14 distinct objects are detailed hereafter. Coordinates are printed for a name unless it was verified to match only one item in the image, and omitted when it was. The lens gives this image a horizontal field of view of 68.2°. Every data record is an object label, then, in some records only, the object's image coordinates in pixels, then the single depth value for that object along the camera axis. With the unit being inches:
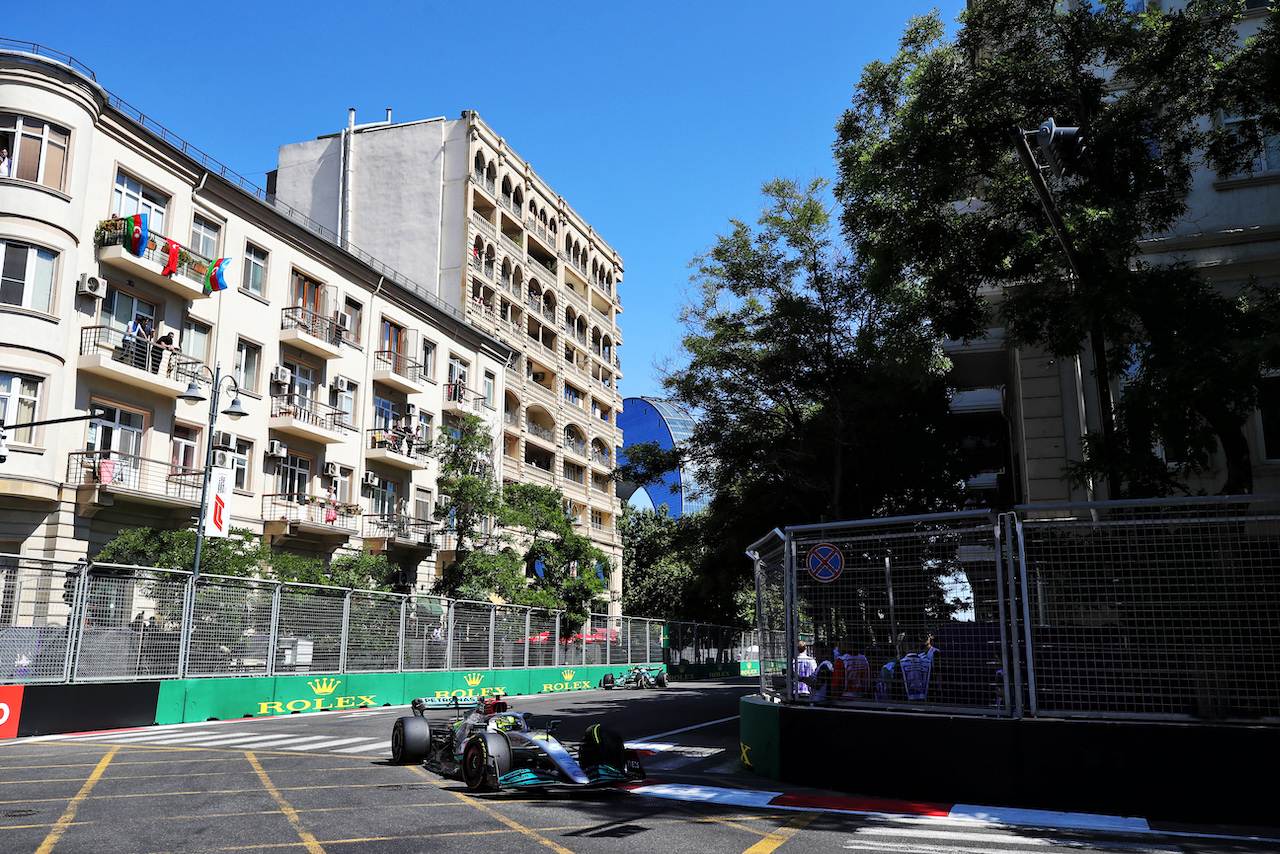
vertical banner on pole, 882.1
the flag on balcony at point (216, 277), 1133.9
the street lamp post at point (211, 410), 812.6
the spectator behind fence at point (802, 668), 418.3
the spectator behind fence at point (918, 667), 375.2
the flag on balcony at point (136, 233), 1026.1
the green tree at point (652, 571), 2507.4
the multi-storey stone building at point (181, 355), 957.8
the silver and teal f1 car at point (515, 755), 383.2
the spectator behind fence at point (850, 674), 394.0
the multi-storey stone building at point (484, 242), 1876.2
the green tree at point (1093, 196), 458.3
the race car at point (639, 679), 1353.1
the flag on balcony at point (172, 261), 1062.4
